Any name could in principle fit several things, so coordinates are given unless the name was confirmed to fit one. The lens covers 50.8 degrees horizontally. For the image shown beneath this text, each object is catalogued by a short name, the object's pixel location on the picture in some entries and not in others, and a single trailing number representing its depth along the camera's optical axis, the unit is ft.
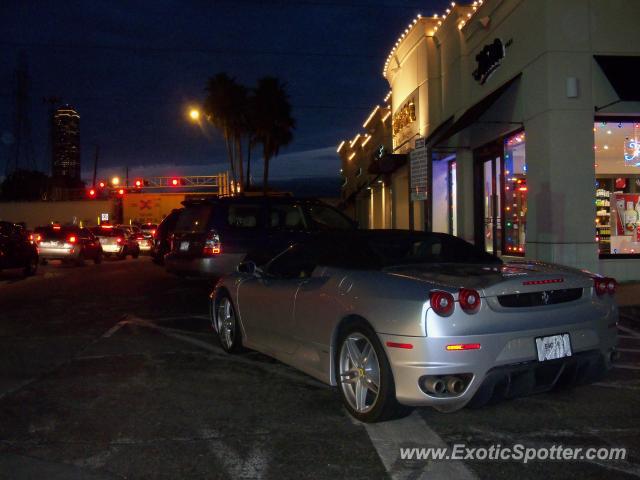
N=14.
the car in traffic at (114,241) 93.97
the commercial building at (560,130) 40.81
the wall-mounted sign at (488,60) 48.96
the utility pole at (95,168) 280.10
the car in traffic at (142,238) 106.36
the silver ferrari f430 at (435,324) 14.84
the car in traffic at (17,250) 58.19
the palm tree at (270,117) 160.56
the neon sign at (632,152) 43.47
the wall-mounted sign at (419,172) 41.05
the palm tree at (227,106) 166.71
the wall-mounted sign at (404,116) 73.41
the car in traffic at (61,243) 77.61
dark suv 36.22
